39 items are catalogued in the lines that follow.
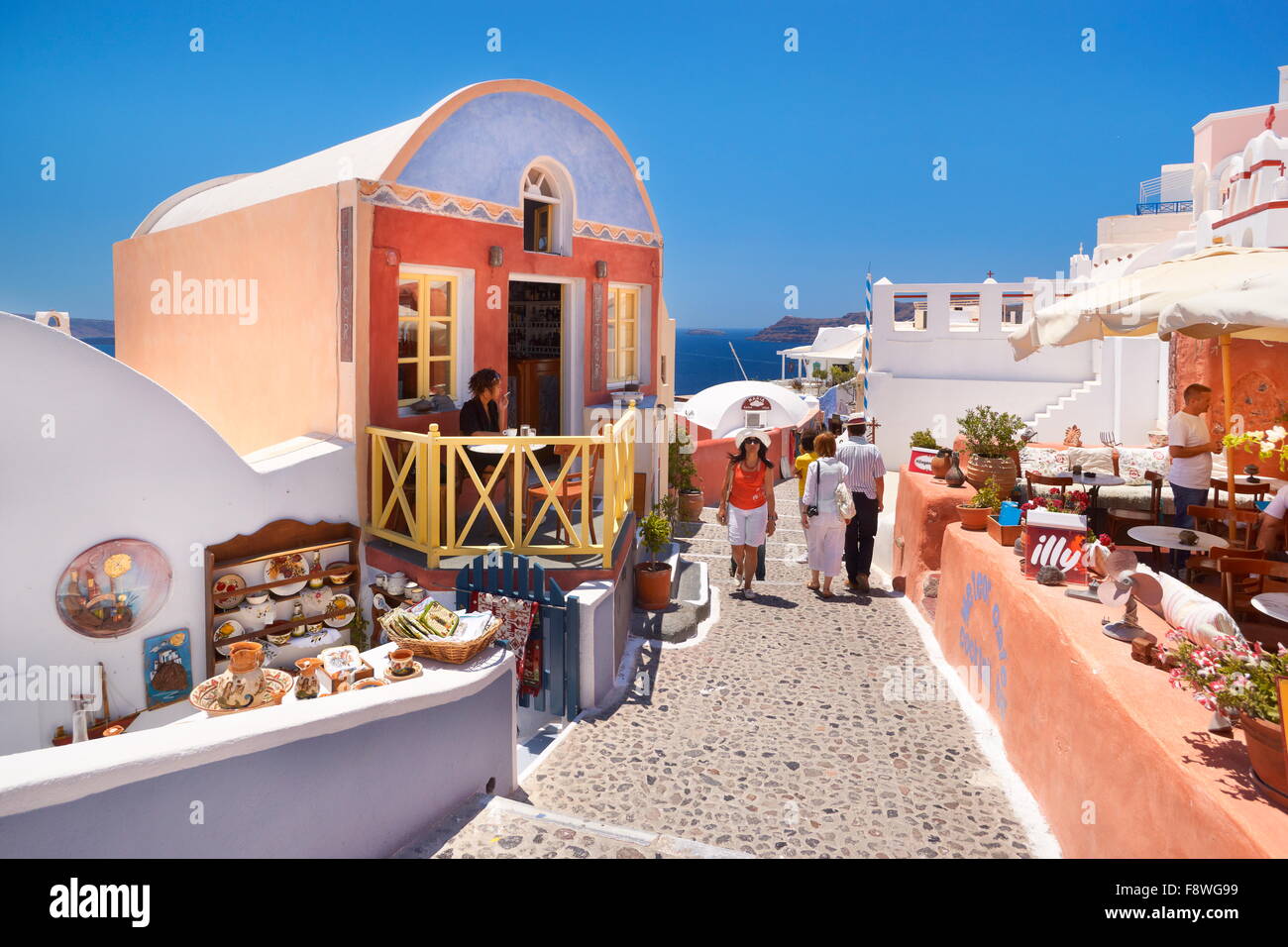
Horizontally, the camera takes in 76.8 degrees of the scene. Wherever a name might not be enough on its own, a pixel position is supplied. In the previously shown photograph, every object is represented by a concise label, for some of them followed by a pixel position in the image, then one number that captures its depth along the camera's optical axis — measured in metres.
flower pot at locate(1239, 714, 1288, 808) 2.79
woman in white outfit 9.08
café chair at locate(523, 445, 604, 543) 7.24
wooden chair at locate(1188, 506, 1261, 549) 6.11
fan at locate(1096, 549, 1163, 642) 4.48
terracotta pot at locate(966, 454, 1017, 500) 7.67
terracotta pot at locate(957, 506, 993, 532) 7.25
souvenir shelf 6.80
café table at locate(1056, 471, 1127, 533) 8.38
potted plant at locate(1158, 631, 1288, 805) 2.83
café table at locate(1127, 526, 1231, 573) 5.66
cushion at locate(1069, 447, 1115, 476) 9.56
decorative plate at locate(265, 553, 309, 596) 7.17
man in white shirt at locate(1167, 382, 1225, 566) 7.11
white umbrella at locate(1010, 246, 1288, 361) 5.77
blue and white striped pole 18.93
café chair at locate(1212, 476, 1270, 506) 7.16
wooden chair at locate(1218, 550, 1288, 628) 4.84
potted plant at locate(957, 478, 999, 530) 7.22
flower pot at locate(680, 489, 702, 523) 14.70
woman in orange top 9.38
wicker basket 4.98
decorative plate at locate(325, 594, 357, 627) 7.68
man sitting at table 5.98
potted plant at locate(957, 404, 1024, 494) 7.69
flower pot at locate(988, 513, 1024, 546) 6.51
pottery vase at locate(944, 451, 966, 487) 8.52
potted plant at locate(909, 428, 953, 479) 8.92
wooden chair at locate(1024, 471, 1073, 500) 8.30
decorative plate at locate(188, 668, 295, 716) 4.69
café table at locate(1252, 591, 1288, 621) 3.97
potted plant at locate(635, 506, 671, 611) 9.08
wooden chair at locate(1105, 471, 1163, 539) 7.54
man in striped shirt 9.42
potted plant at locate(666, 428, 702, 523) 14.80
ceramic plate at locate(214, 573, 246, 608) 6.82
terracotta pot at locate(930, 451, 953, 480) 8.89
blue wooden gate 6.49
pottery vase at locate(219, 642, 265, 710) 4.71
